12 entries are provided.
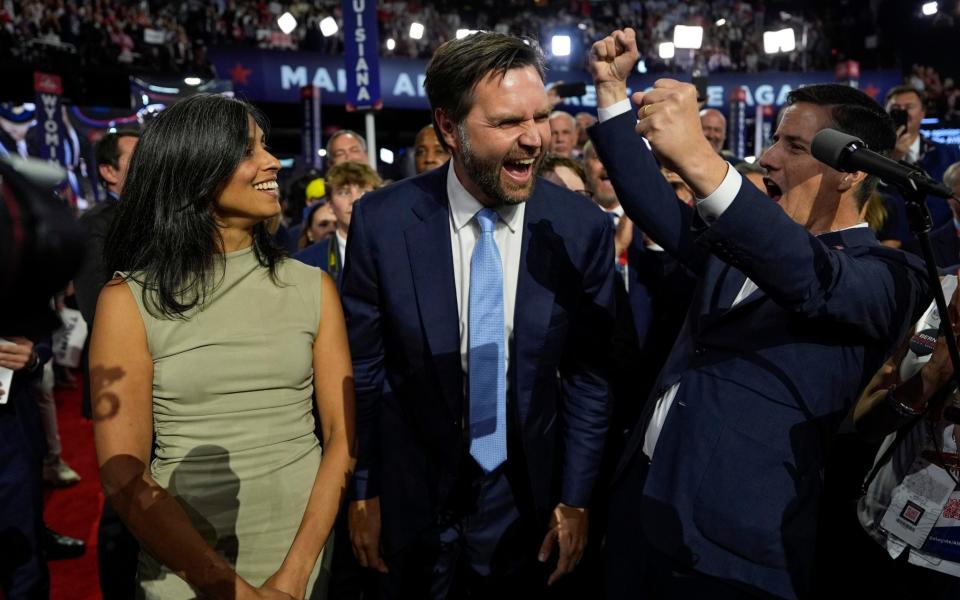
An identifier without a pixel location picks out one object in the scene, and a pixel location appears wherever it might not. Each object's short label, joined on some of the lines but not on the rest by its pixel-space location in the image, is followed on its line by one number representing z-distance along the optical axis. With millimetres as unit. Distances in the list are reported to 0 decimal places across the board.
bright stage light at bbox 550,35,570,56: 11406
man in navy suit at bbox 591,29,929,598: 1364
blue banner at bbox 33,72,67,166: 10305
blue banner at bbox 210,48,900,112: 15312
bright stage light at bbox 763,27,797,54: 10836
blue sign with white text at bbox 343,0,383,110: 5945
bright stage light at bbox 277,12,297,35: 12477
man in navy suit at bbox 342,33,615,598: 1824
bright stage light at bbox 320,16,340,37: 9938
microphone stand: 1062
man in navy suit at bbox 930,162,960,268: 2990
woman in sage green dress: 1479
